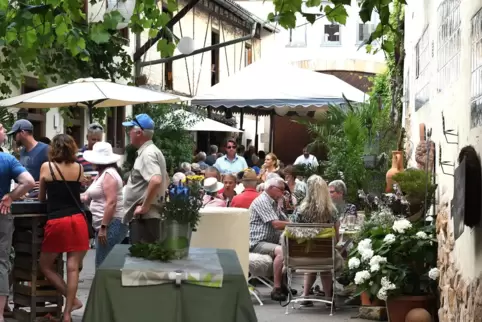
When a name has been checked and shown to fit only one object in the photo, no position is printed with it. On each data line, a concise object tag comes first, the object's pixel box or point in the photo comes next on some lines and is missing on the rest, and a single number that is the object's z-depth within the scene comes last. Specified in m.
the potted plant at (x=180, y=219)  7.01
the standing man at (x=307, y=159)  18.32
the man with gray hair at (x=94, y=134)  13.45
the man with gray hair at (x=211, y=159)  23.25
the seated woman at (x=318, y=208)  11.37
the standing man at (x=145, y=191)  9.48
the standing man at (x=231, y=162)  19.42
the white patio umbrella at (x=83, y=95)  13.88
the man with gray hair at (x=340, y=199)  12.64
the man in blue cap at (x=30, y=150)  11.43
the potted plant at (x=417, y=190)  9.85
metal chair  11.10
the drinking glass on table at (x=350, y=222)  12.18
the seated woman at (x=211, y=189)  13.53
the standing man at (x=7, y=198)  8.82
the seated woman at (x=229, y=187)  13.31
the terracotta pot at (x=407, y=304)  9.23
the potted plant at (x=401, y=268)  9.25
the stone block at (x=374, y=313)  10.34
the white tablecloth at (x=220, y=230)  9.34
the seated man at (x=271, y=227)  11.81
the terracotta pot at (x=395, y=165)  12.37
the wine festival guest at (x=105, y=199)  10.12
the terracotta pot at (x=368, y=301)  10.41
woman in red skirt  9.17
